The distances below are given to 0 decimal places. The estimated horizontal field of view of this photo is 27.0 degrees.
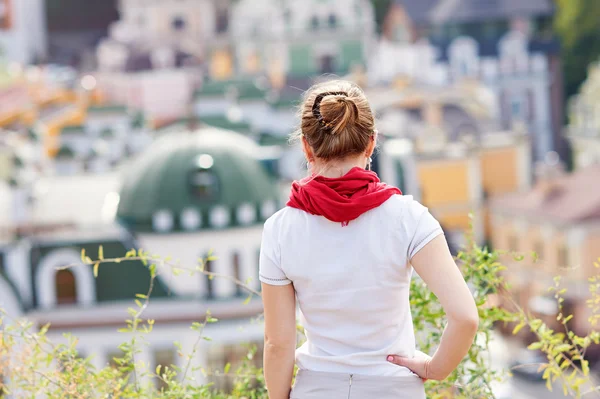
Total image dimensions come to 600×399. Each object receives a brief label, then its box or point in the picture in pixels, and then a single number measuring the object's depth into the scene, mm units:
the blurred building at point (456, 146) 37750
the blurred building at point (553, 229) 31891
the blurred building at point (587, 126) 42312
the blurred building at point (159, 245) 20094
